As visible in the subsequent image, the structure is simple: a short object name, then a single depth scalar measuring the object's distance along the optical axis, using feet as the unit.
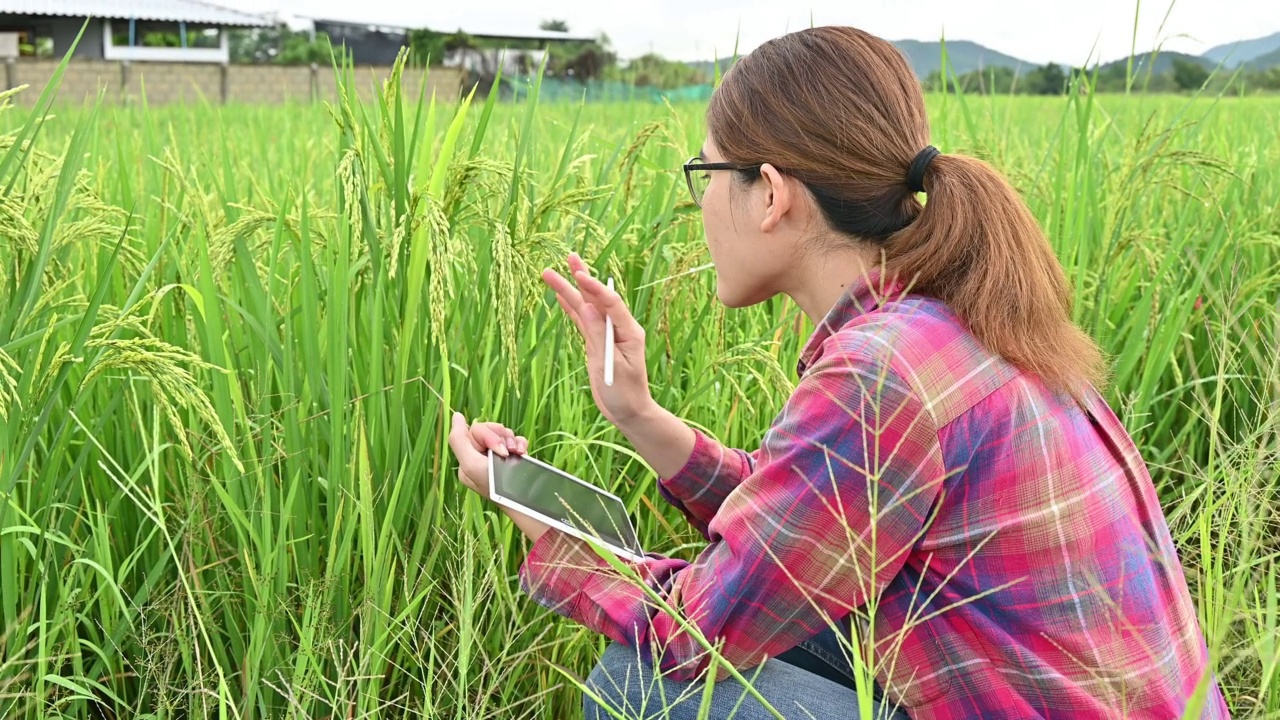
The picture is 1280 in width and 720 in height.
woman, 3.84
